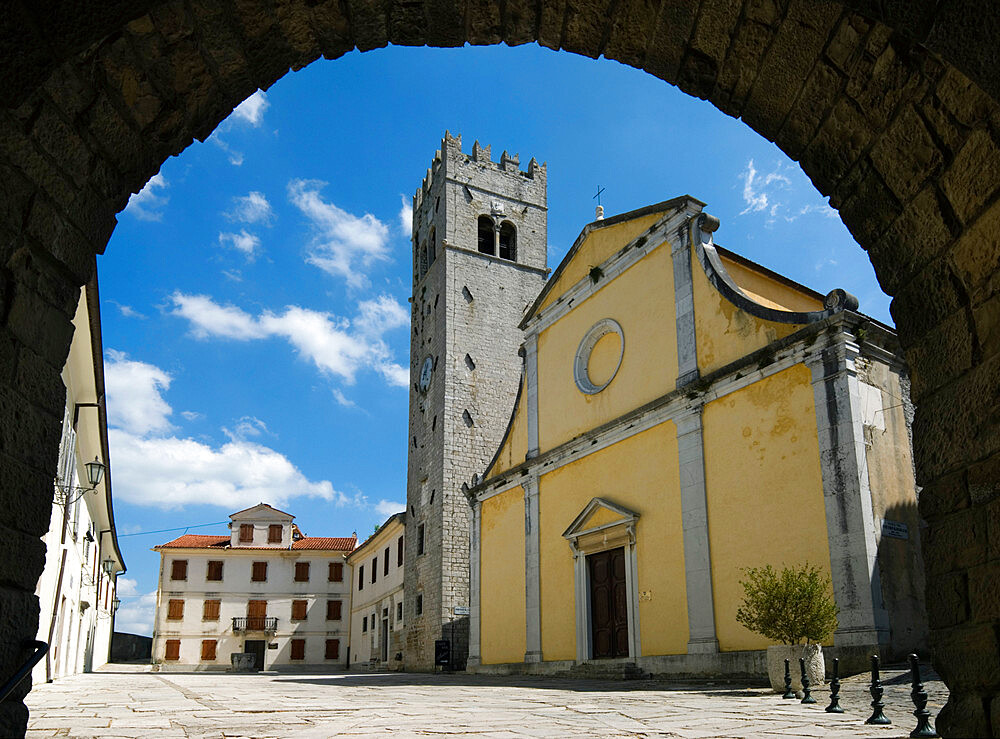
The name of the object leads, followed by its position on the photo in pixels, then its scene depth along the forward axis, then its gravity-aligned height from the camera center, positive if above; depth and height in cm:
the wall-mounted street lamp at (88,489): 1243 +194
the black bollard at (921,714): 504 -68
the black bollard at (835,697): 693 -80
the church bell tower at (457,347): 2459 +832
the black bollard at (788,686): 845 -85
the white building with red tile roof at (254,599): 3969 +33
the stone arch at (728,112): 278 +174
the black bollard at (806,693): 784 -85
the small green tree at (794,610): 898 -9
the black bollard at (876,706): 597 -75
